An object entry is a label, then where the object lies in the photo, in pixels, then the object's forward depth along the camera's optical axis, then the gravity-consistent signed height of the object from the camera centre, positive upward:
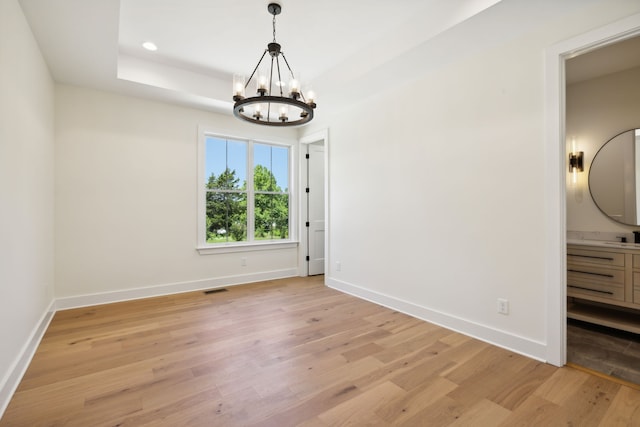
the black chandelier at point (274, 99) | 2.36 +0.98
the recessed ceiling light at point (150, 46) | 3.13 +1.80
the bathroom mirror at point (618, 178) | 3.08 +0.40
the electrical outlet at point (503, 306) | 2.57 -0.78
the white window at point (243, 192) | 4.59 +0.37
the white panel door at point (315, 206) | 5.40 +0.16
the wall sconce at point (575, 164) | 3.43 +0.59
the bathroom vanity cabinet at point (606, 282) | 2.73 -0.65
